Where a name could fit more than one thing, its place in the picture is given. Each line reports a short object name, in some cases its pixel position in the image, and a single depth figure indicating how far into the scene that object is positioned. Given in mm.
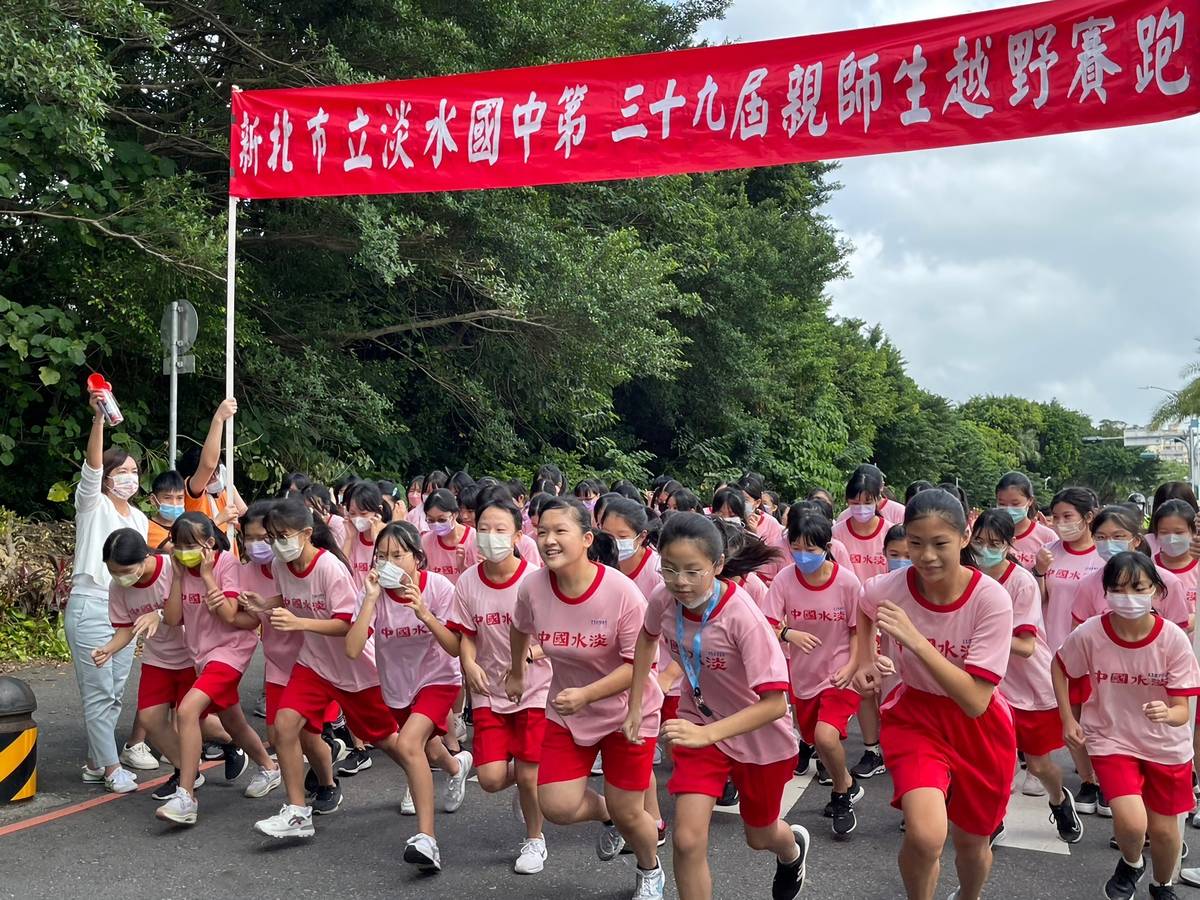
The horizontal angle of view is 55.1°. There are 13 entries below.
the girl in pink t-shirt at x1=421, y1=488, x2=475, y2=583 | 8234
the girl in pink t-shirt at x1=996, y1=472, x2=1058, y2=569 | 7957
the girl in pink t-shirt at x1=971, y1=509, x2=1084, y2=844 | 5922
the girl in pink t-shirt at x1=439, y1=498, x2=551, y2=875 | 5613
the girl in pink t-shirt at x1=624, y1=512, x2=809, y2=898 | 4305
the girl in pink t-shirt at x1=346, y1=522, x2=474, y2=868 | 5590
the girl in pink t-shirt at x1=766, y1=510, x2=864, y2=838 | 6203
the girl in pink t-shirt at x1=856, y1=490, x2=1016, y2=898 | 4211
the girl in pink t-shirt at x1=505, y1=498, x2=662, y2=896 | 4859
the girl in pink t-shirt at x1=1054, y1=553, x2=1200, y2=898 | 4973
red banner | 7812
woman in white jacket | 6680
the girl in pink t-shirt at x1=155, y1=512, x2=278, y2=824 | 5934
